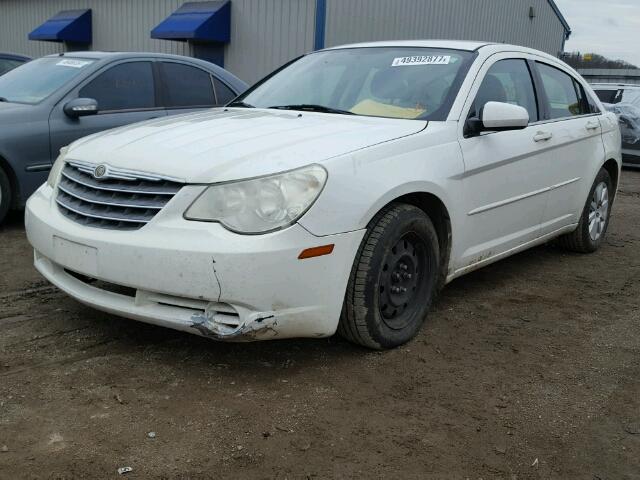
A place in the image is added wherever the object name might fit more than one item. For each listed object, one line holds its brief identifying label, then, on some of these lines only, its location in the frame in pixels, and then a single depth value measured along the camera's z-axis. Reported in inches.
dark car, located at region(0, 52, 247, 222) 226.5
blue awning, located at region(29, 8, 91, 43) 728.3
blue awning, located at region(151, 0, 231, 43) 585.0
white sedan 116.8
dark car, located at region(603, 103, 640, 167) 478.0
